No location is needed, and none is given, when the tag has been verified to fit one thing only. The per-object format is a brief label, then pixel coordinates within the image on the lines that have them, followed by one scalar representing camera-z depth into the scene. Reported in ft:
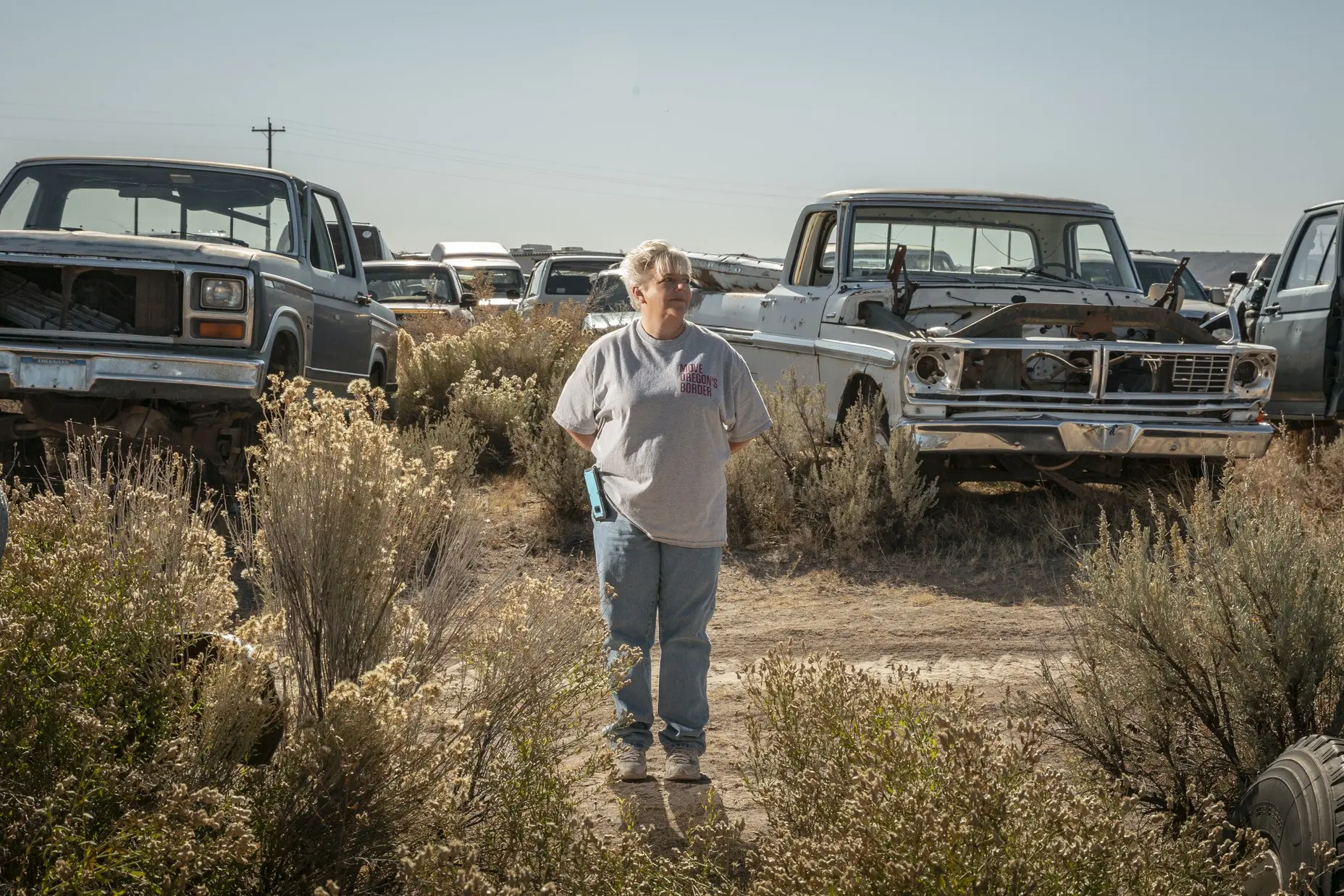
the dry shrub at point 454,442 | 28.02
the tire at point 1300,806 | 10.18
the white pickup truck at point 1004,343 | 25.30
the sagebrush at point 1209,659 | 12.96
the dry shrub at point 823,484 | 26.50
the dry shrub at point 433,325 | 53.78
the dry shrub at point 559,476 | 28.55
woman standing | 14.90
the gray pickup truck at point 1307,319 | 32.40
